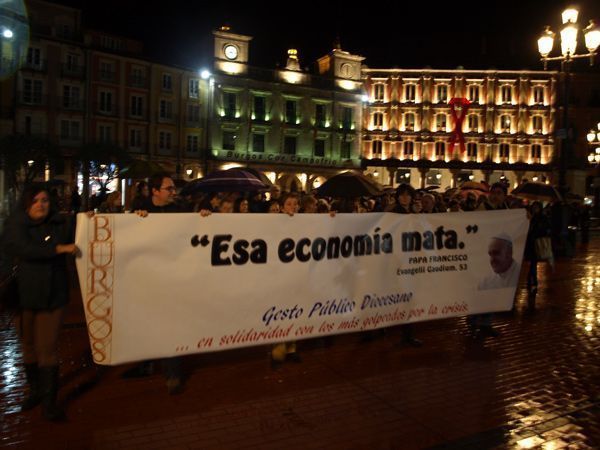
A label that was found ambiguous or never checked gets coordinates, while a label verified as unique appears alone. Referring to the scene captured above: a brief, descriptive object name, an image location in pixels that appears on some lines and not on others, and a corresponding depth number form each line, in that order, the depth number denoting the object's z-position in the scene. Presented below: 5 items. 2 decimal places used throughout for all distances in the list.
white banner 4.84
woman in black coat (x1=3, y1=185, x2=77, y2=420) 4.46
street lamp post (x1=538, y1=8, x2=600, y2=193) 14.05
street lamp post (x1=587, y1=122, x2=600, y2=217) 23.50
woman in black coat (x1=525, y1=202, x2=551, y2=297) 10.29
